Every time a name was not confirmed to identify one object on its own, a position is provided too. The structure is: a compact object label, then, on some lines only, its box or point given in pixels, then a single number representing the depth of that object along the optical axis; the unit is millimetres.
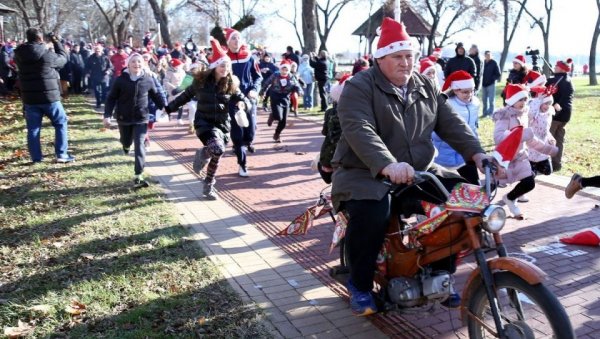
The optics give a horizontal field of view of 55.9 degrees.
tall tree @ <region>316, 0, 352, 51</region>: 43438
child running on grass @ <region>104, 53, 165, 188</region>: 8109
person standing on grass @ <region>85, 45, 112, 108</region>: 19109
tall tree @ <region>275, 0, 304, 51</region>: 51888
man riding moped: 3539
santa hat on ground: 5770
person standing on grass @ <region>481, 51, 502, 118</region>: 17078
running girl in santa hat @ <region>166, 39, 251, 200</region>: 7598
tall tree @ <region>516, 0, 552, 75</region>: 36375
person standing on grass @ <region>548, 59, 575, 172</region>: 9852
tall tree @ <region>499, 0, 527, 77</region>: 39481
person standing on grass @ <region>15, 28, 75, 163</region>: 9273
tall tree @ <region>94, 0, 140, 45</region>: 47150
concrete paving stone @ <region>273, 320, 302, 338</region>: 3992
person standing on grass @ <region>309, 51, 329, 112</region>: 19250
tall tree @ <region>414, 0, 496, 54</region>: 39844
